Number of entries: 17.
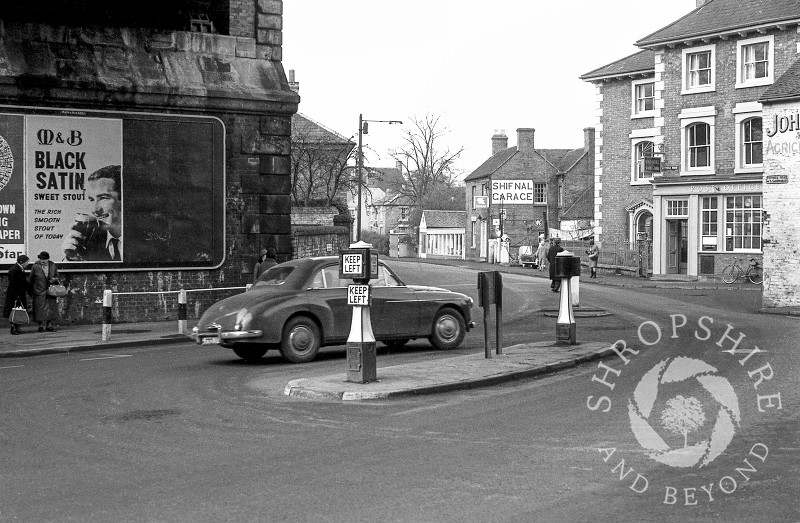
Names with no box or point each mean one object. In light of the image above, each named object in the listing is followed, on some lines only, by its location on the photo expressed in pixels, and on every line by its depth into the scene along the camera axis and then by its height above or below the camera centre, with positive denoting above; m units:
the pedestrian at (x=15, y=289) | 20.25 -0.68
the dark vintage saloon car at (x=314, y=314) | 14.65 -0.87
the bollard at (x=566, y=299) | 15.30 -0.65
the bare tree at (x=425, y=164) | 95.50 +8.57
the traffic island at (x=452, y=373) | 11.29 -1.44
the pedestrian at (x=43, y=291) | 20.62 -0.72
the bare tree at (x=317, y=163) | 42.48 +4.11
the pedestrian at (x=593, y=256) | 44.28 -0.01
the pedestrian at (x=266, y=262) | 22.08 -0.15
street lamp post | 35.79 +4.35
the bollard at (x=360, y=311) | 11.89 -0.65
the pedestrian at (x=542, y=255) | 51.24 +0.04
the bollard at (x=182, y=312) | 20.09 -1.10
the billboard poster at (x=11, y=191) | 21.28 +1.32
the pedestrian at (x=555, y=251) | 31.67 +0.12
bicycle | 39.28 -0.62
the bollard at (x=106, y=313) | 18.83 -1.06
